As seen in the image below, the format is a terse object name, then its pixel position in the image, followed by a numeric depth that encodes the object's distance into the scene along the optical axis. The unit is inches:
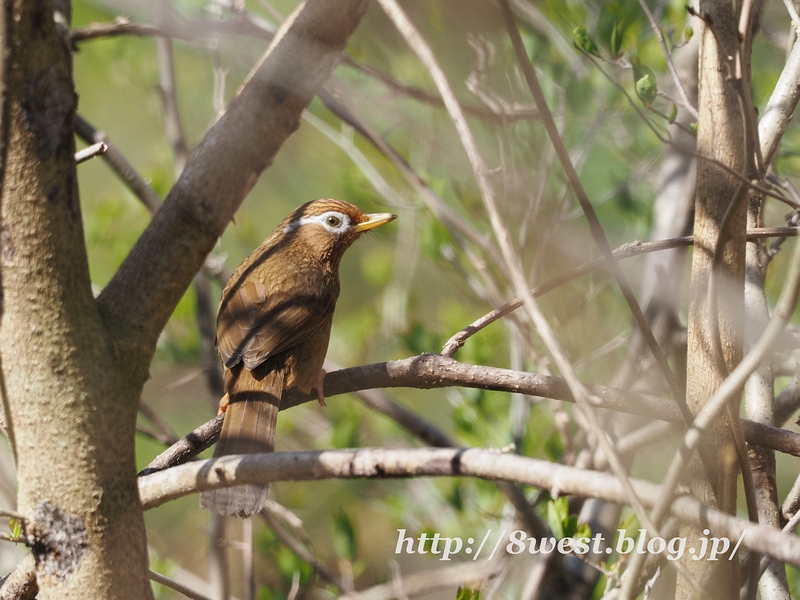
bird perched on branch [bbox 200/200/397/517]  245.0
